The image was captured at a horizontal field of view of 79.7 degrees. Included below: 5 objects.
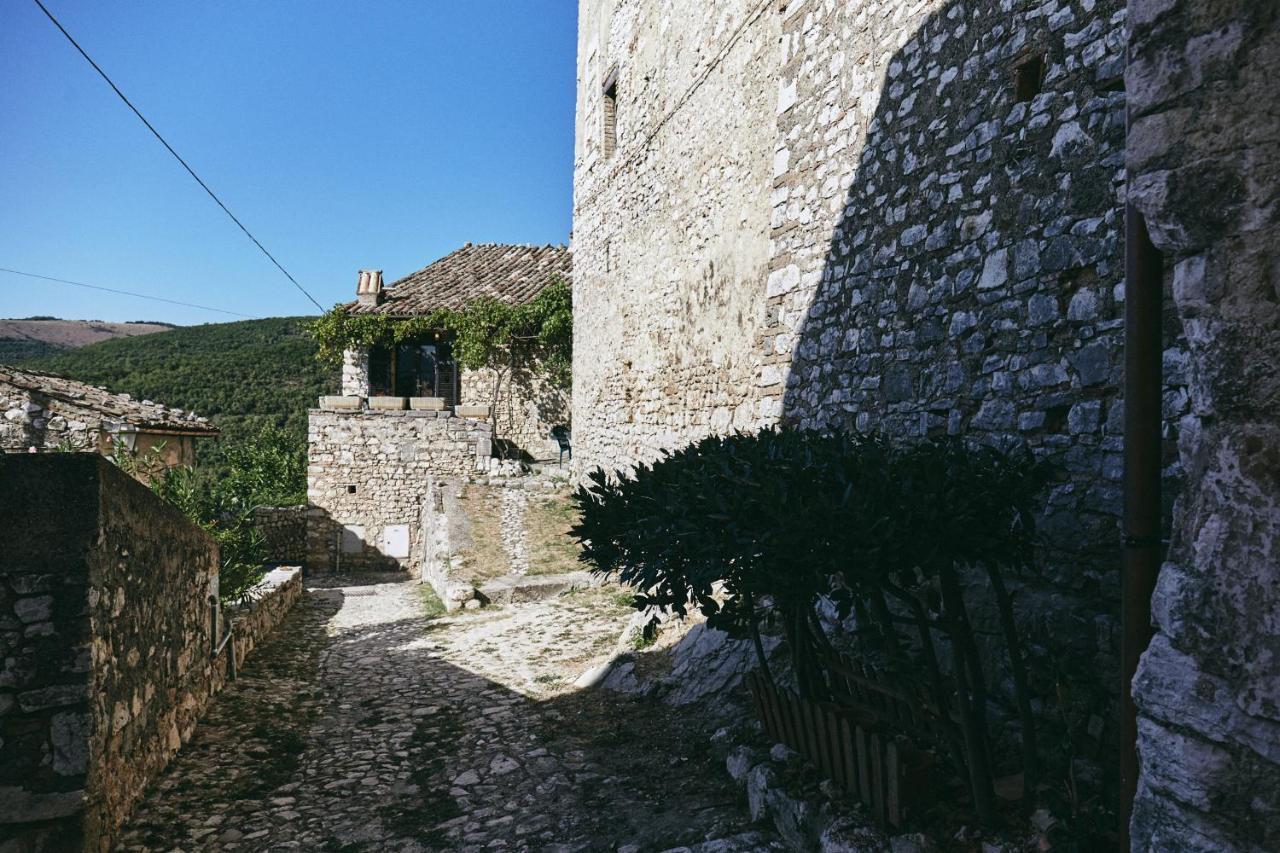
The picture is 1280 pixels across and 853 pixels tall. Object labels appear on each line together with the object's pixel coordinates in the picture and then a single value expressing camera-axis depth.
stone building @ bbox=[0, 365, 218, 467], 10.88
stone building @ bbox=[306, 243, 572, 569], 16.28
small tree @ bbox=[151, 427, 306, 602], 7.20
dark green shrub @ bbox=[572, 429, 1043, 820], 2.71
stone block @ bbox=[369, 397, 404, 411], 17.03
